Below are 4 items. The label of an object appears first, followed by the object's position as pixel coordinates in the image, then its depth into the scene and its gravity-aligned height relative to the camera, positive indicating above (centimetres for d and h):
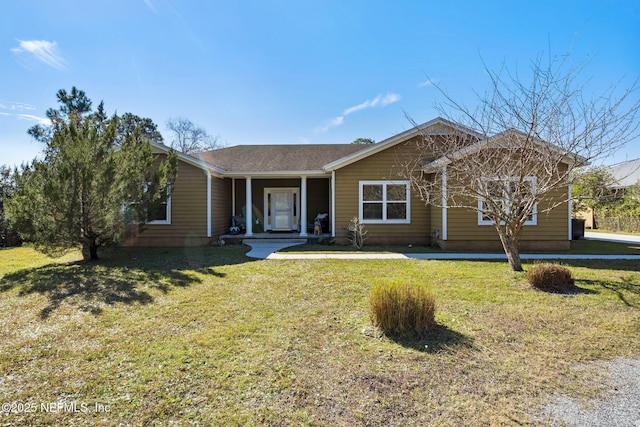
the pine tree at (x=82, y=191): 748 +54
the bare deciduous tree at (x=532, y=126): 621 +176
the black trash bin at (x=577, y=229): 1346 -59
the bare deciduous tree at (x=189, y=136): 3422 +818
